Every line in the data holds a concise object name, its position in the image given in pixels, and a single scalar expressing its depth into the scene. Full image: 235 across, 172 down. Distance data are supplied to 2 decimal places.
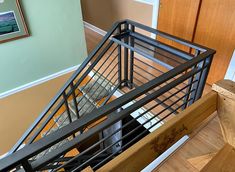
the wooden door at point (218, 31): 2.09
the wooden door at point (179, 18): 2.43
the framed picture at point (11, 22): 2.67
